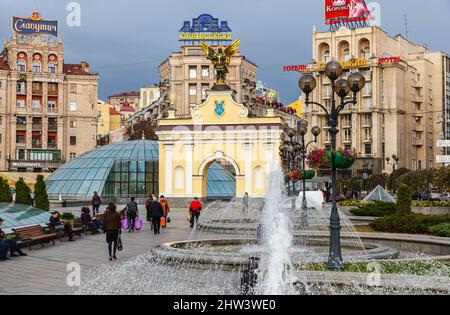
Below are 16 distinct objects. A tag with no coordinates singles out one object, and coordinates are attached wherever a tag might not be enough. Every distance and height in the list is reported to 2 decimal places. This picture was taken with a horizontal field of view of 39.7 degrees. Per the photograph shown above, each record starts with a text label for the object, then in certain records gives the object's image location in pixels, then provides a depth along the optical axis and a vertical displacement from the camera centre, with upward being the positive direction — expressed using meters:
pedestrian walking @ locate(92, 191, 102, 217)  31.39 -1.52
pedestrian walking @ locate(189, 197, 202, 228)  26.14 -1.60
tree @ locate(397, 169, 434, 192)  49.19 -0.66
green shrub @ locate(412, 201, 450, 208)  31.12 -1.72
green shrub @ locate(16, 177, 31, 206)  28.03 -0.95
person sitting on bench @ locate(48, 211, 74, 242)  20.92 -1.82
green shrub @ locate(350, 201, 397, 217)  27.97 -1.73
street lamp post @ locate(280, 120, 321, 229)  22.77 +1.39
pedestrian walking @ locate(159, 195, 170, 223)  25.59 -1.42
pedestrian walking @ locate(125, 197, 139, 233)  24.56 -1.69
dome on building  51.59 -0.47
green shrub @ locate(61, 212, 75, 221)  25.08 -1.80
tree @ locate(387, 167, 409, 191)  57.23 -0.67
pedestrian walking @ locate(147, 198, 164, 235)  23.30 -1.56
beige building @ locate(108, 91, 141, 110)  140.38 +16.72
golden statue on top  45.50 +8.26
